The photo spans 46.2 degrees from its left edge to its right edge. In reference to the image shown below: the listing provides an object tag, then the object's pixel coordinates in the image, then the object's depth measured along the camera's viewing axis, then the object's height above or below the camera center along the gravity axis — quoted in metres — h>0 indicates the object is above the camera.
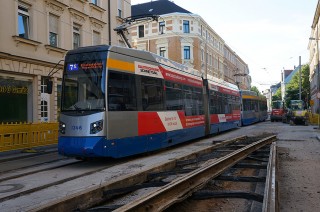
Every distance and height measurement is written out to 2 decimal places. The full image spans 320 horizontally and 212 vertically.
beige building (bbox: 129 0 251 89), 50.00 +10.91
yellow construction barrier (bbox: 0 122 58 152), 14.01 -0.74
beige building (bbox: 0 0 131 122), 16.99 +3.44
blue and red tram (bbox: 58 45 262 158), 9.93 +0.36
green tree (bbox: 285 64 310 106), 86.99 +6.31
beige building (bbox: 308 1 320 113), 57.64 +12.56
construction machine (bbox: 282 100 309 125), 36.41 -0.41
